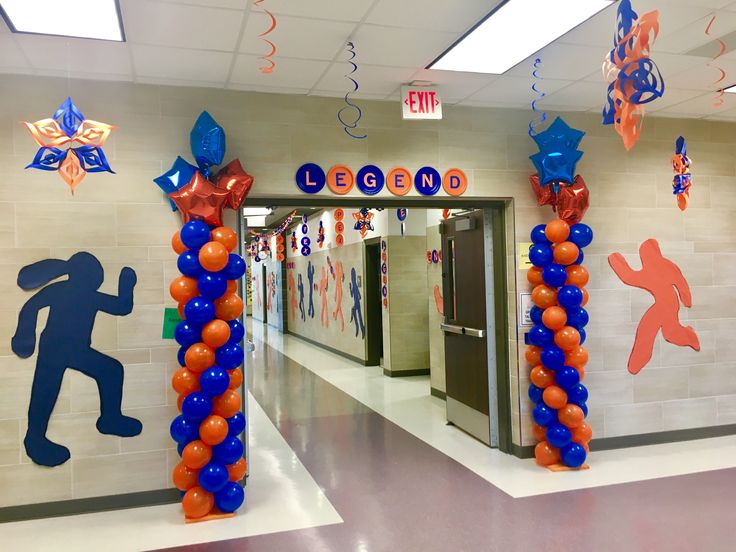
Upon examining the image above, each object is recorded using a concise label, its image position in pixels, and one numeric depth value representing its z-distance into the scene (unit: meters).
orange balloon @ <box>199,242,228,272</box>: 3.76
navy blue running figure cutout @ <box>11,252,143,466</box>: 3.95
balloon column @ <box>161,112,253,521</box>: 3.77
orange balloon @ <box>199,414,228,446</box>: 3.75
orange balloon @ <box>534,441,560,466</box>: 4.70
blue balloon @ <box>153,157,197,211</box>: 4.05
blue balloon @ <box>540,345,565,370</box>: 4.61
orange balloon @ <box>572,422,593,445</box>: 4.66
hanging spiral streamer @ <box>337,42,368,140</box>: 4.63
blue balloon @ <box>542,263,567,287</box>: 4.60
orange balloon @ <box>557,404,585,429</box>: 4.59
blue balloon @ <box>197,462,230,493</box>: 3.78
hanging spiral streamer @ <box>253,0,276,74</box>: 3.12
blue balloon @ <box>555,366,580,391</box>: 4.58
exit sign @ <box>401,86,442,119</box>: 4.37
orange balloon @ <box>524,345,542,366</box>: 4.80
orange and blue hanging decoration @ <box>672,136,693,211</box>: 5.36
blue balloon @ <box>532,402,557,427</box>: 4.64
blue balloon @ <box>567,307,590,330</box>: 4.65
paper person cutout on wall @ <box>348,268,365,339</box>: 10.51
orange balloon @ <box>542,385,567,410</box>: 4.59
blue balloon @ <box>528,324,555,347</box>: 4.69
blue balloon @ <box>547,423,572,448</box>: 4.60
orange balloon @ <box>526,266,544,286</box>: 4.76
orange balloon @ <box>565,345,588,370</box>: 4.64
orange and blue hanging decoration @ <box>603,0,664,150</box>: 2.39
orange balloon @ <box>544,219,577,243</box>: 4.63
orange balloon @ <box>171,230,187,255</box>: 3.94
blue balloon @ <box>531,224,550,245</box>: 4.76
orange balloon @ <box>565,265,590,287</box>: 4.65
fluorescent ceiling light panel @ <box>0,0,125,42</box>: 2.97
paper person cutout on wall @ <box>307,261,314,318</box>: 13.98
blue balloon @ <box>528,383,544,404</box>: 4.79
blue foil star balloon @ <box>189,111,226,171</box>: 4.00
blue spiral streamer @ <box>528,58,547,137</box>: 4.48
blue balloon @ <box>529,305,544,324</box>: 4.78
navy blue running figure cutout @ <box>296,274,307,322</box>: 15.01
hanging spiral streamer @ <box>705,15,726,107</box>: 3.53
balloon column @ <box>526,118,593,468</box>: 4.60
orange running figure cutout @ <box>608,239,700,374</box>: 5.30
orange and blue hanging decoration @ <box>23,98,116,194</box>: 3.01
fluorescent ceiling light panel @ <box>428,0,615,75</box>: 3.15
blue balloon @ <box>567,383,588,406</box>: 4.67
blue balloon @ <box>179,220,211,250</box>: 3.82
